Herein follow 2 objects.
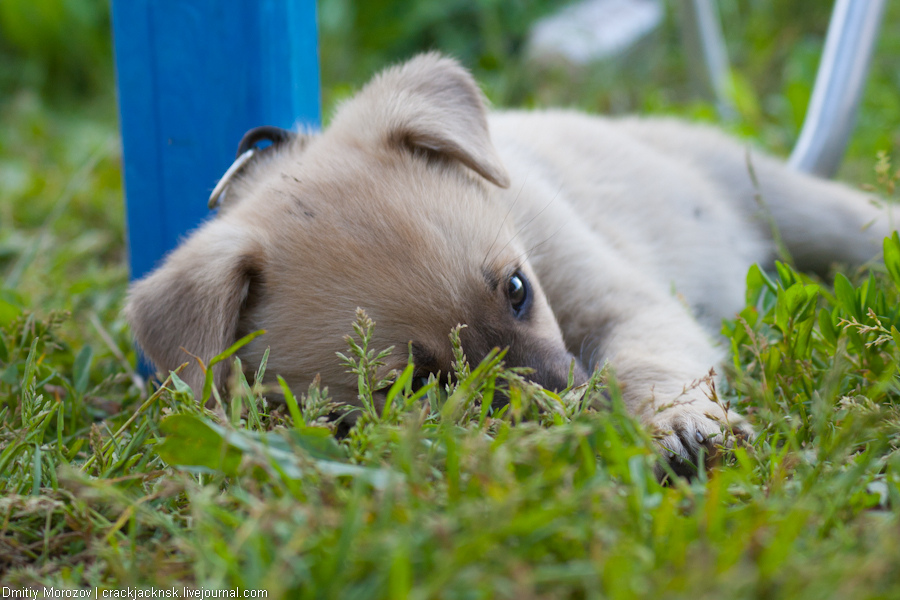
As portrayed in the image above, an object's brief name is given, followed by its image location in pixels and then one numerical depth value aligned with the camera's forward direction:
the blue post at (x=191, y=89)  0.92
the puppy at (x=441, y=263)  0.85
